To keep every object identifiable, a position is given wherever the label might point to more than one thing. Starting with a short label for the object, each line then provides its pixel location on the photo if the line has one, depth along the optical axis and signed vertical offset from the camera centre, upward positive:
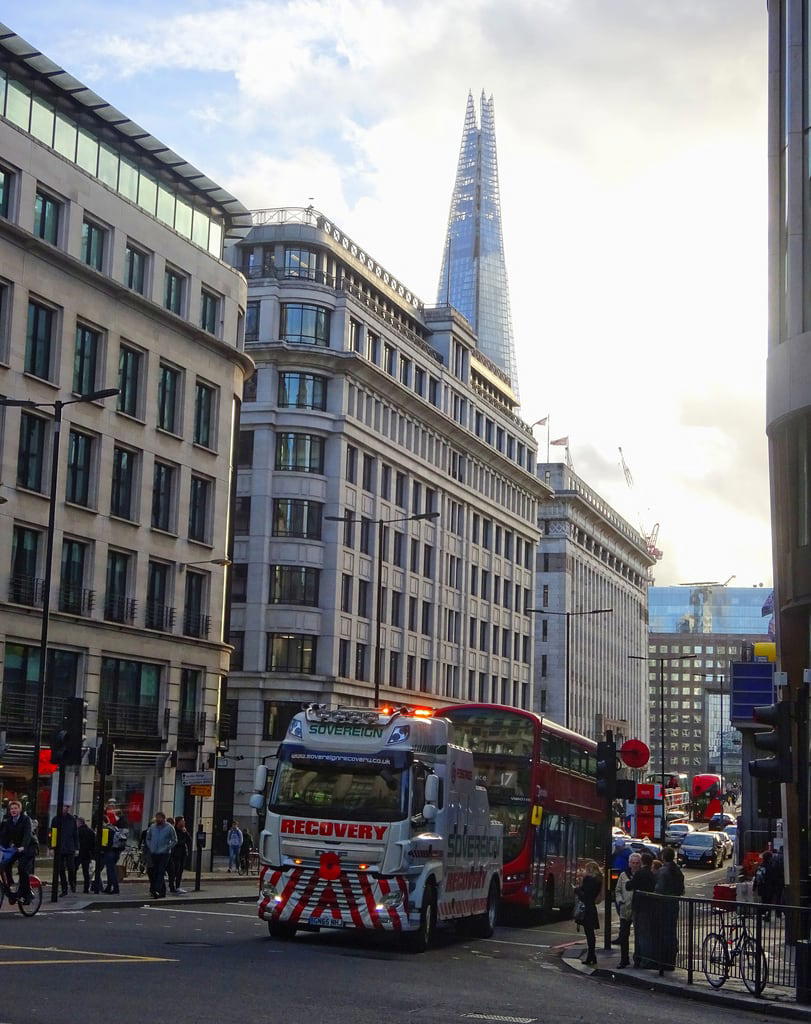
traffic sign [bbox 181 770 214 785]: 37.78 +0.22
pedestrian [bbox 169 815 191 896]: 35.22 -1.76
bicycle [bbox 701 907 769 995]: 19.14 -1.88
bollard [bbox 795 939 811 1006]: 18.30 -1.93
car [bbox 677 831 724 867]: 74.00 -2.26
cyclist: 23.95 -0.97
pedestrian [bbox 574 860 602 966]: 23.22 -1.52
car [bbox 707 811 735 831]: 98.06 -1.17
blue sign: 48.94 +3.62
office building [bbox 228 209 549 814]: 70.94 +14.93
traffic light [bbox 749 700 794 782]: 18.02 +0.71
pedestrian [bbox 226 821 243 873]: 48.59 -1.70
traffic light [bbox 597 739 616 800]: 24.67 +0.44
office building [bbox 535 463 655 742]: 125.69 +16.61
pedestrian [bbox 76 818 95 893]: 32.74 -1.28
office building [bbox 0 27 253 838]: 43.78 +11.08
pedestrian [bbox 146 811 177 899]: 31.27 -1.20
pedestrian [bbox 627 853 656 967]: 21.91 -1.78
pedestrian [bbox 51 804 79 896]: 30.52 -1.07
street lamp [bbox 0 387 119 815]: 33.22 +5.32
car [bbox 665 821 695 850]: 78.58 -1.53
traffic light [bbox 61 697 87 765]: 28.92 +0.99
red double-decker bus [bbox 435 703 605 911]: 31.02 +0.36
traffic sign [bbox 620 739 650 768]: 28.55 +0.86
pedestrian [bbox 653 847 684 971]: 21.09 -1.73
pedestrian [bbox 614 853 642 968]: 22.61 -1.62
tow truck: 21.78 -0.49
